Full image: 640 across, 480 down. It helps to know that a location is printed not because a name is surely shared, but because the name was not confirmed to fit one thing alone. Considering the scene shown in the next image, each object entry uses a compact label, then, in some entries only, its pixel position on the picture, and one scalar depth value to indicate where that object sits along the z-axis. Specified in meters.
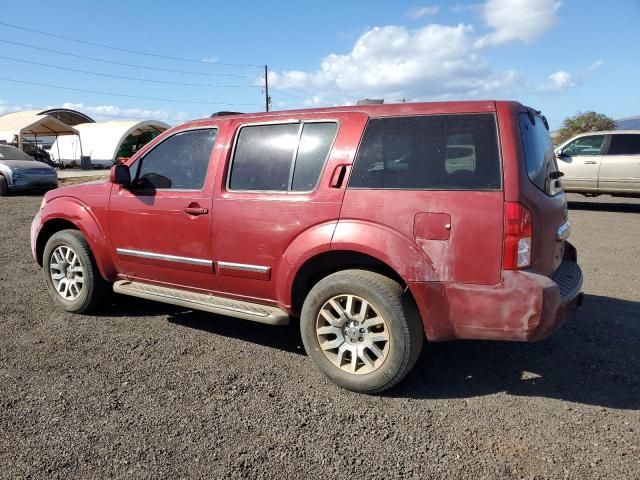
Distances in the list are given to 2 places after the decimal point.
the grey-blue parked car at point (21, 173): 15.90
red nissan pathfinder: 2.96
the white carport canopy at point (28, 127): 31.30
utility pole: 50.40
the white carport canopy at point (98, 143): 39.44
